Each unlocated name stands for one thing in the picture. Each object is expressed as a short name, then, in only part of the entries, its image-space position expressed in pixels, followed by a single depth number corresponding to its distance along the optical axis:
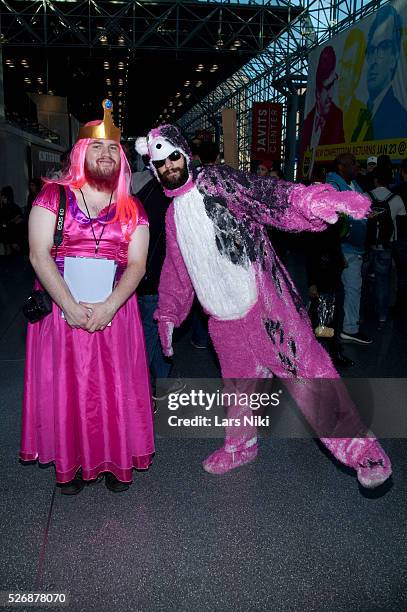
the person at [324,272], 4.02
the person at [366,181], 6.17
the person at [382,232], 5.22
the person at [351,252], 4.21
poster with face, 7.36
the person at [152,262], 3.14
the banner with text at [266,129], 13.87
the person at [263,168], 5.91
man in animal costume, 2.31
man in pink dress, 2.23
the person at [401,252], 5.43
